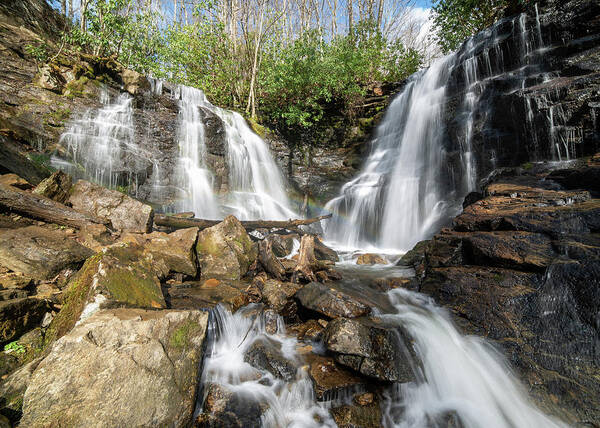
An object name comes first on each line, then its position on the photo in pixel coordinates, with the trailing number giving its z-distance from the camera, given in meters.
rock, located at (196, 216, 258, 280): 5.12
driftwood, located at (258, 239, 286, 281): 4.98
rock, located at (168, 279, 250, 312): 3.93
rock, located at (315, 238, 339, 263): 7.26
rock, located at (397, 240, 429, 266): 5.95
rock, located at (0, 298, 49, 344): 2.32
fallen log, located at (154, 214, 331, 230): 6.85
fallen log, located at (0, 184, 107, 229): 4.04
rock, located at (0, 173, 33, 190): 4.45
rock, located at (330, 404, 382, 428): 2.36
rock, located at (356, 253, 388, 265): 6.97
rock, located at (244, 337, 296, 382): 2.85
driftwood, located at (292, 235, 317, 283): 4.74
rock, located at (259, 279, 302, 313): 3.96
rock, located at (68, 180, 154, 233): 5.37
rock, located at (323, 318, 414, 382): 2.66
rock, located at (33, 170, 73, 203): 4.80
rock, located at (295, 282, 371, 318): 3.51
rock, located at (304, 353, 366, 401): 2.57
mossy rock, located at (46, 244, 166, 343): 2.55
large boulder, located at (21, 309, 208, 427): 1.80
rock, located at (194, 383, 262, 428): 2.29
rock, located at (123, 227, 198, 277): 4.79
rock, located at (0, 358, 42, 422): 1.81
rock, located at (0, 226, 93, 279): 3.24
